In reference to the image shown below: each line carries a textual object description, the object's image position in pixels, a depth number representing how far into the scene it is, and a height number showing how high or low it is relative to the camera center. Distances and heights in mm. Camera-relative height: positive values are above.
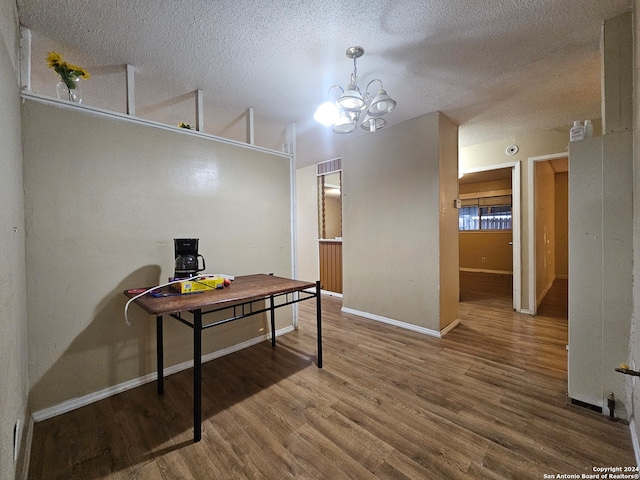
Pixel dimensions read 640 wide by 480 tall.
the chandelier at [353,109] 1776 +919
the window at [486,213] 6902 +571
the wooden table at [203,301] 1500 -386
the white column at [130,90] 2039 +1168
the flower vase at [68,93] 1817 +1032
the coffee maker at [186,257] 2062 -145
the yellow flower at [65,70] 1704 +1153
